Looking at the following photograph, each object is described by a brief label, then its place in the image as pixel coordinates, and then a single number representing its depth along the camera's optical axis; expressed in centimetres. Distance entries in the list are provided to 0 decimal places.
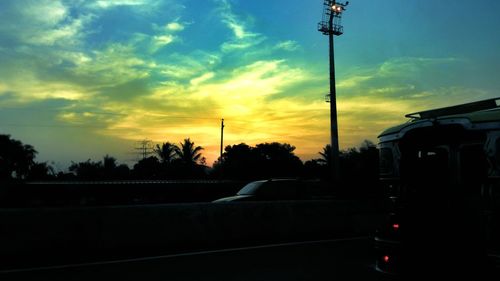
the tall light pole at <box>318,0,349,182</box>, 3709
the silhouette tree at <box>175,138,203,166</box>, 6669
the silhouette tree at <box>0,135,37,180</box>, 6250
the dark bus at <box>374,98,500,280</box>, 555
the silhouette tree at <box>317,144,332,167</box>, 6031
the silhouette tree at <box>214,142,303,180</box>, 6531
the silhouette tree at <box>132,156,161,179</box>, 6575
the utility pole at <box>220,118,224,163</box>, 6406
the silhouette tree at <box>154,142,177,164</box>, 6738
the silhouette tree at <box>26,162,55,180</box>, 6631
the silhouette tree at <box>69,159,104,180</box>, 6386
